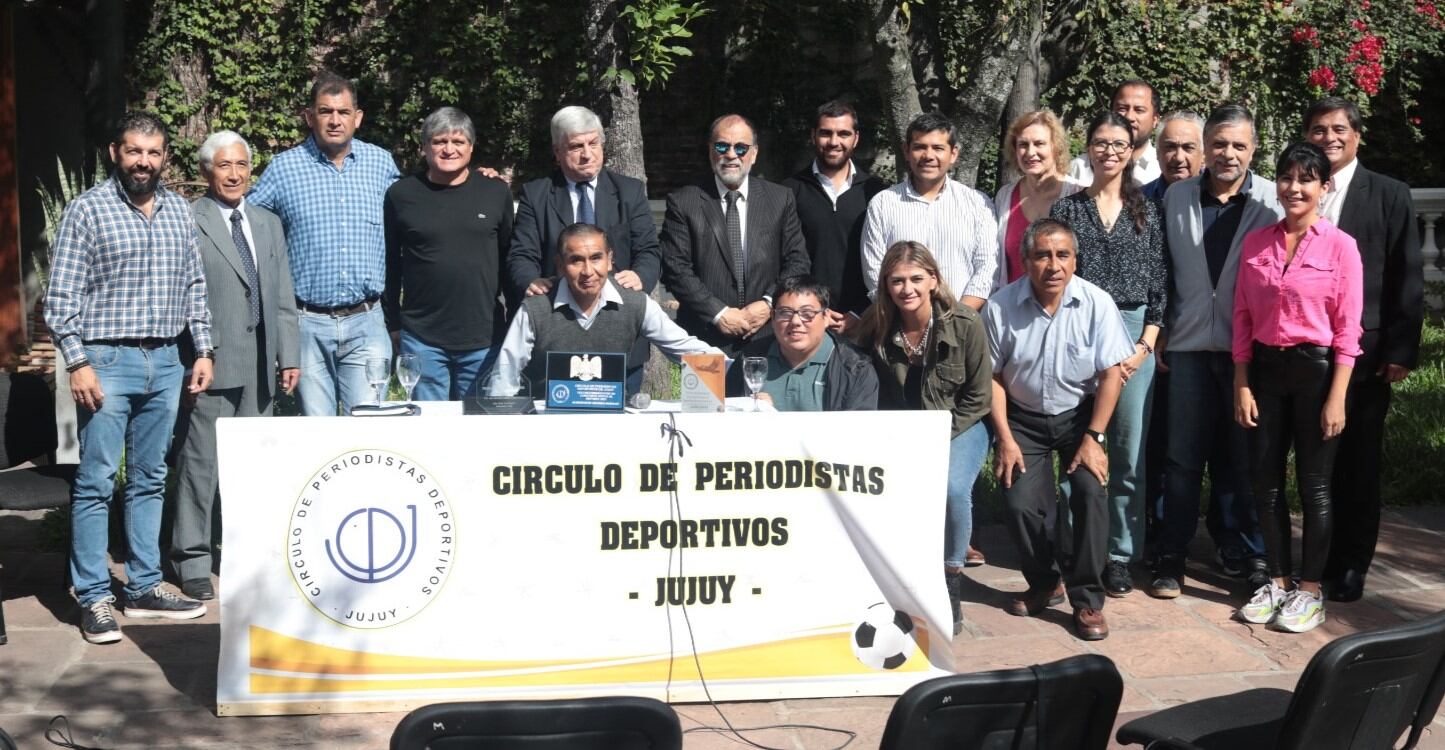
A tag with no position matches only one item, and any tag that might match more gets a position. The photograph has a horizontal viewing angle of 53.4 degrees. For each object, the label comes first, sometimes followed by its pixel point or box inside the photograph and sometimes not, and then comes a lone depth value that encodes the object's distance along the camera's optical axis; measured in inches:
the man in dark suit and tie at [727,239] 255.6
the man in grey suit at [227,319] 238.7
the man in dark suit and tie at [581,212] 251.3
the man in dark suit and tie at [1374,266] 234.4
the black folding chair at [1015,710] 110.5
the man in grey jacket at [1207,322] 242.5
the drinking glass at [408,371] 212.8
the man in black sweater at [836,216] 263.0
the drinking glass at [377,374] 209.3
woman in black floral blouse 244.2
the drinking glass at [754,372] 215.6
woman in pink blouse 224.2
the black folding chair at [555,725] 104.7
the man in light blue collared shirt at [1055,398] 231.1
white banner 190.4
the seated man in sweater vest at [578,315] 226.5
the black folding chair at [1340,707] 120.6
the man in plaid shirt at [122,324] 216.8
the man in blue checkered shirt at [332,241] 250.8
